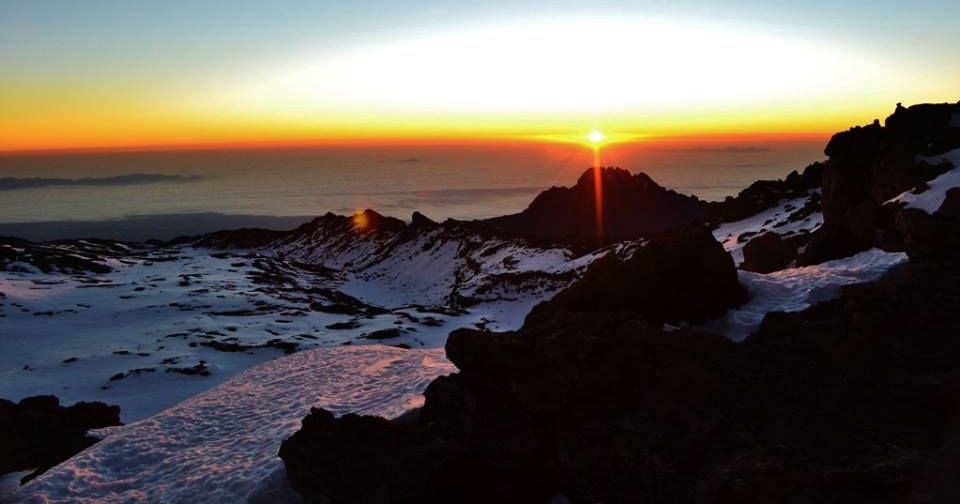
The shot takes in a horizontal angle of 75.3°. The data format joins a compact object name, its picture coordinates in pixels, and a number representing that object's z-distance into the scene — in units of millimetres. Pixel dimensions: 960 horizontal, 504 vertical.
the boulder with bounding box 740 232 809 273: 38312
